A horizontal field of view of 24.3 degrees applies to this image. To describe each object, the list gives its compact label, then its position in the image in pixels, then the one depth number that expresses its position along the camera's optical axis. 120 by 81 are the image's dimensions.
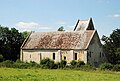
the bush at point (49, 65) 50.53
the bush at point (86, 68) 47.72
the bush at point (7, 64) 50.28
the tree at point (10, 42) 71.41
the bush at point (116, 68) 48.81
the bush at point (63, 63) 52.16
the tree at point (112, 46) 67.31
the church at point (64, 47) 57.35
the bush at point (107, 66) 49.91
